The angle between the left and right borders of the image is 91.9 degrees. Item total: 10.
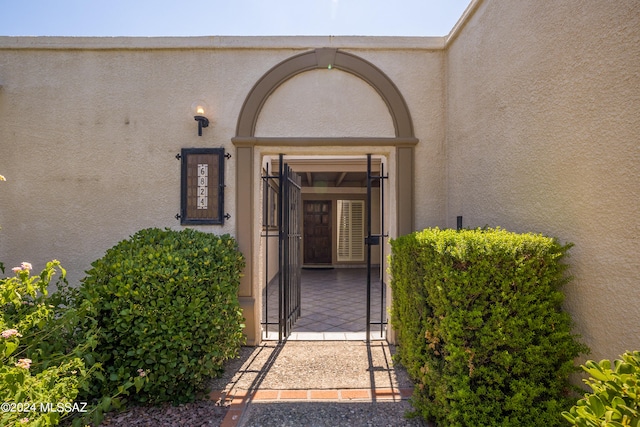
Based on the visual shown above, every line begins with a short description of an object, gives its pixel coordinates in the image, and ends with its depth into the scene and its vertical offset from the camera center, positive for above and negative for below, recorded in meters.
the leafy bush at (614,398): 0.96 -0.59
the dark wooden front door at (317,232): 10.60 -0.38
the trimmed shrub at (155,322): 2.37 -0.79
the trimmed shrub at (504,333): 1.79 -0.67
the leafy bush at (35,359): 1.60 -0.87
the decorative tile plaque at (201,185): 3.64 +0.43
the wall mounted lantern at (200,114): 3.56 +1.24
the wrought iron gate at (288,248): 3.86 -0.37
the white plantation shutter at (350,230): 10.53 -0.31
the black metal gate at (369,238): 3.75 -0.21
